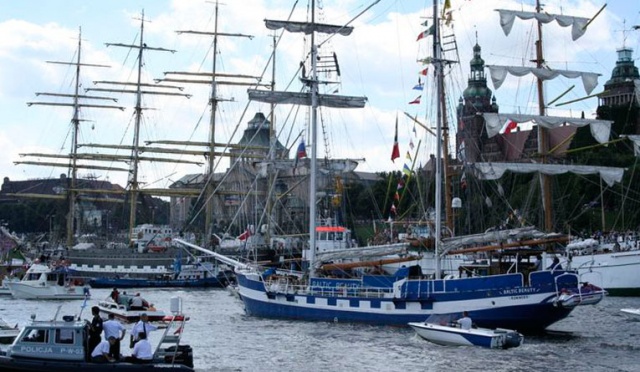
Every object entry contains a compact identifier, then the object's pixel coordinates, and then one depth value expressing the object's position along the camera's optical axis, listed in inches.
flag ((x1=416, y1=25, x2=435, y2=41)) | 2126.0
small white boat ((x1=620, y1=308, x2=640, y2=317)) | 1831.9
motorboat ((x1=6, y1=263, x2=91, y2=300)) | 2854.3
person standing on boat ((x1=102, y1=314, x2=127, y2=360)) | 1205.1
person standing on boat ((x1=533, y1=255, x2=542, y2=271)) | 1896.5
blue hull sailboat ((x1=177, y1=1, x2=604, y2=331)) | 1798.7
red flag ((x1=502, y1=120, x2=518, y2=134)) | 2746.1
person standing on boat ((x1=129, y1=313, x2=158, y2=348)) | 1229.1
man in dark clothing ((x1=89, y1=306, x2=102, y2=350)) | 1208.2
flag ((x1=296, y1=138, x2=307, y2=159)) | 2309.3
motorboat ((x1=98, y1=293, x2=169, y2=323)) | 1883.6
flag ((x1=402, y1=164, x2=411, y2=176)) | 2743.6
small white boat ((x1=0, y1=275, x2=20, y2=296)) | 2987.2
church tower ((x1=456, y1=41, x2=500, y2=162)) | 7037.4
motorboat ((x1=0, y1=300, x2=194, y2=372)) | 1169.4
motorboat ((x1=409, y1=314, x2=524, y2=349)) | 1592.0
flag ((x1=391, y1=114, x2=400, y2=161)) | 2310.5
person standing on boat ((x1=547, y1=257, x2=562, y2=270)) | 1848.9
